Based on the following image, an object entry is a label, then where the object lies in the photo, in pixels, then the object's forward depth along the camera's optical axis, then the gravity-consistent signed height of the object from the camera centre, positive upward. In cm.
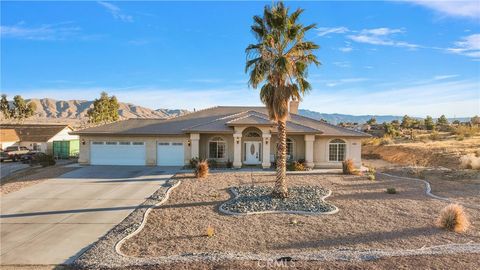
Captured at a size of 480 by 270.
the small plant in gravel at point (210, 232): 1156 -316
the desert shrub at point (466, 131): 5388 +159
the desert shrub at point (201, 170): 2355 -203
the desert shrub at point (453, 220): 1214 -292
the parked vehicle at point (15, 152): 3609 -108
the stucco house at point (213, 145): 2855 -29
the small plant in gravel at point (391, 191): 1872 -280
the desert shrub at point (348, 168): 2572 -208
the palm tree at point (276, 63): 1584 +377
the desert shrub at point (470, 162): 2746 -184
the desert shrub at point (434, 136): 5434 +76
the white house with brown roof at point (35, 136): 4356 +82
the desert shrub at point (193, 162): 2776 -171
